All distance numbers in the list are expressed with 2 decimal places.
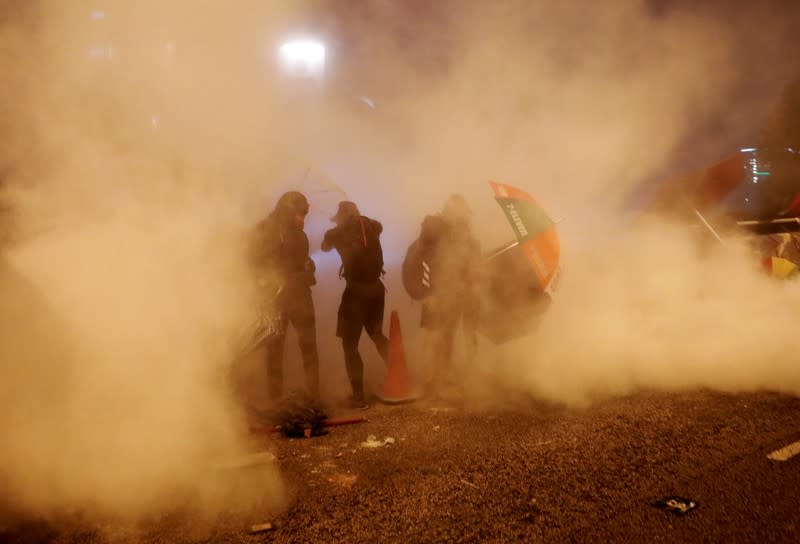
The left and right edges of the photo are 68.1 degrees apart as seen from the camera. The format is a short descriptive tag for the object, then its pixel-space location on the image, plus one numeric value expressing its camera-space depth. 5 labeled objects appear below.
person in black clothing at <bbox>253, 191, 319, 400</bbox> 4.46
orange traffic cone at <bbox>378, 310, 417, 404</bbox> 4.96
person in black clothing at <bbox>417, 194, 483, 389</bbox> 5.18
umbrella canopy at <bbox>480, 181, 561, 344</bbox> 4.84
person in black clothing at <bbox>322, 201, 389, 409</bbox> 4.91
